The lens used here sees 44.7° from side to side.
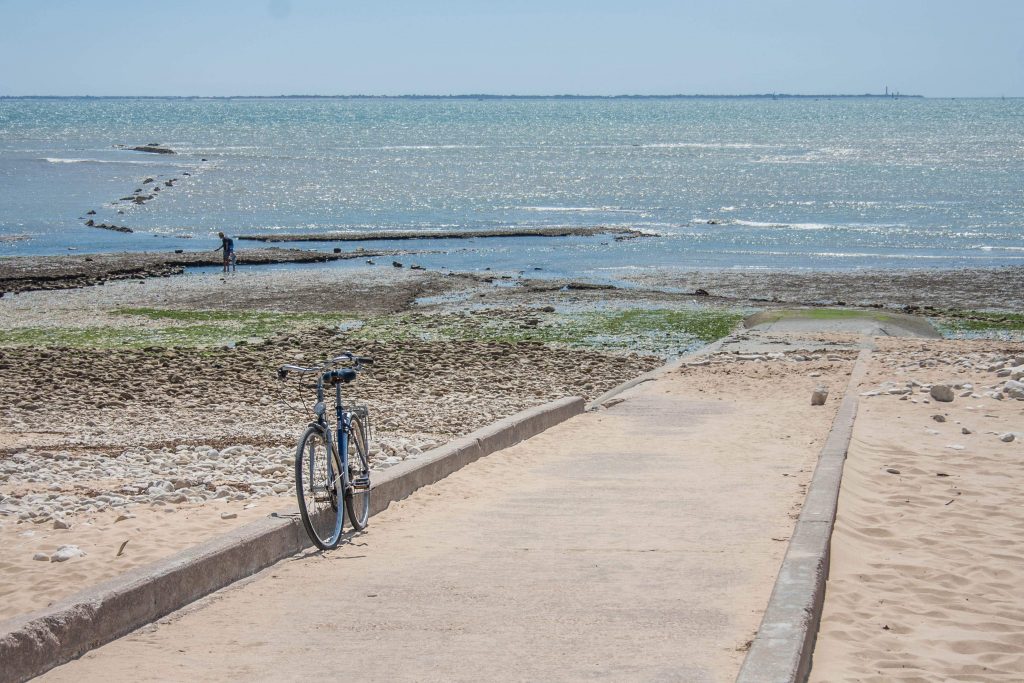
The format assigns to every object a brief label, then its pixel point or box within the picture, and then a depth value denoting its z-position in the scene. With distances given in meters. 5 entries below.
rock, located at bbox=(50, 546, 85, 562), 8.06
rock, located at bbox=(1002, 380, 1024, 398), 15.57
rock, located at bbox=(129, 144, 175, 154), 113.00
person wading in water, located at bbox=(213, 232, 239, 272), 37.03
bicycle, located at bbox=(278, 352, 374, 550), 8.22
